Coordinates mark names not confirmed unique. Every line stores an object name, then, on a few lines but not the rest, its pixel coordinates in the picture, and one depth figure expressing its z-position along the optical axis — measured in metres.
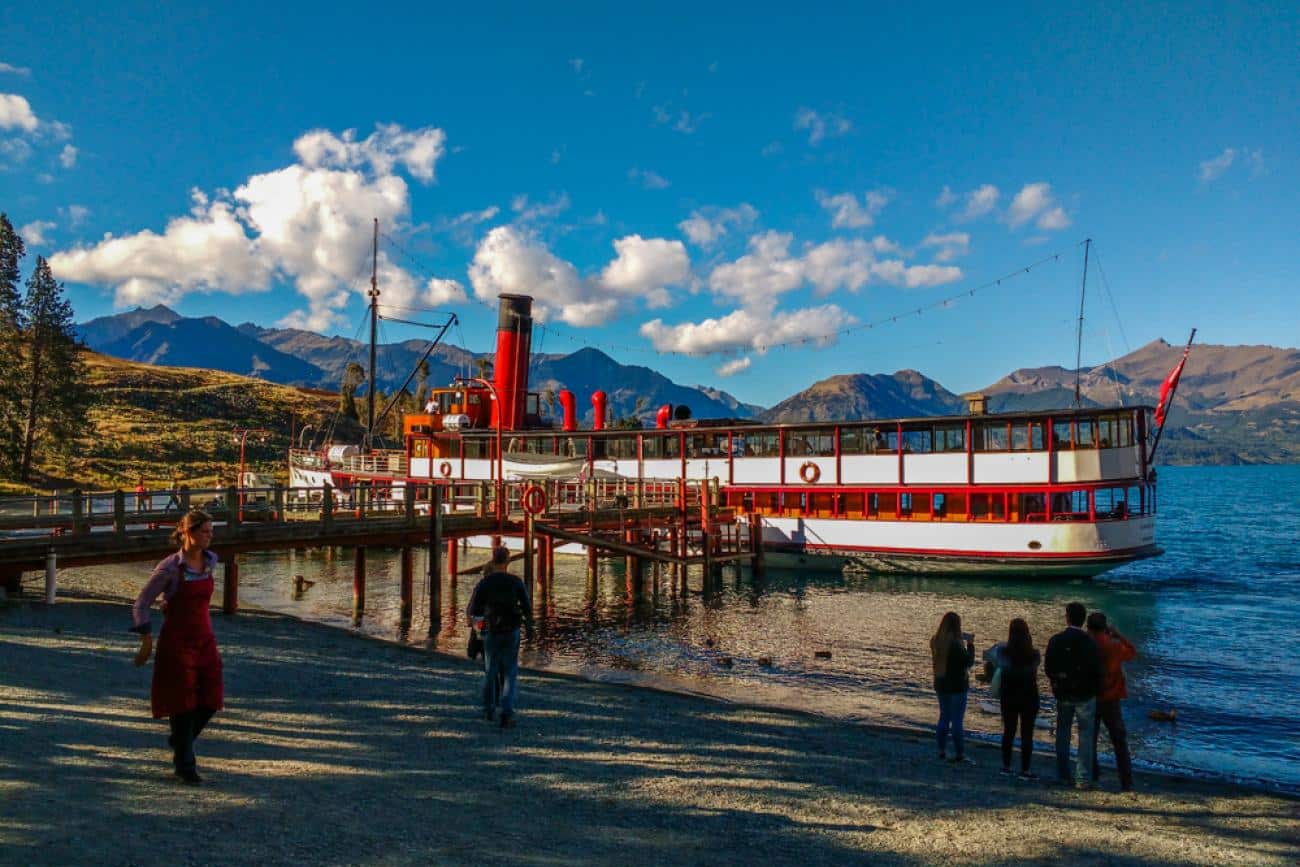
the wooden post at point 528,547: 27.52
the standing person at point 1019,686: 9.95
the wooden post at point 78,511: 19.00
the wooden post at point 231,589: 22.03
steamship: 33.41
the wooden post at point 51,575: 18.41
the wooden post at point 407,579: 26.73
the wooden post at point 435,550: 25.00
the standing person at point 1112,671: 9.63
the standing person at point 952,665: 10.61
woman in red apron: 7.27
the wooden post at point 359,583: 27.40
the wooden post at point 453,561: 33.72
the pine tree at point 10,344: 59.72
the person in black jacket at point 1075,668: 9.38
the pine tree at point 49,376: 61.66
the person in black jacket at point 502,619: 10.98
